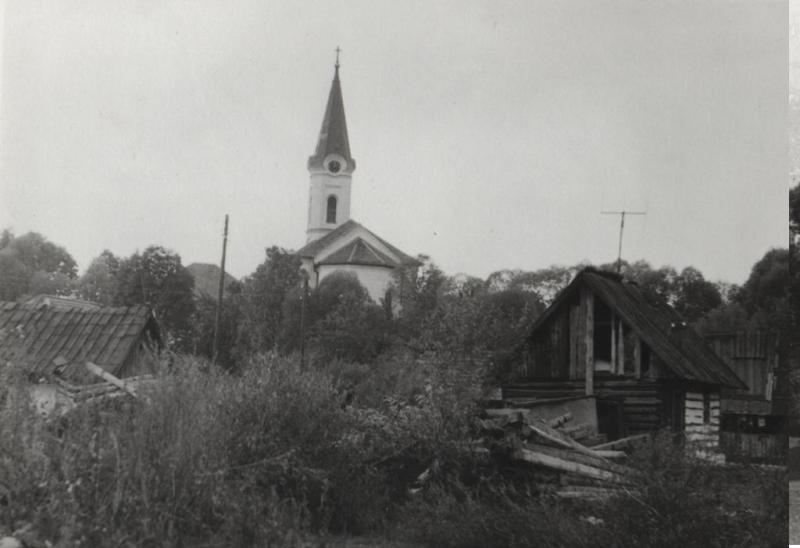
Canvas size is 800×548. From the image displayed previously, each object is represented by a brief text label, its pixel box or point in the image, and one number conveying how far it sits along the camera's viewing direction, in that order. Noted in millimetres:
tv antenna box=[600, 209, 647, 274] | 15049
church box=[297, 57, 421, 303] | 50019
